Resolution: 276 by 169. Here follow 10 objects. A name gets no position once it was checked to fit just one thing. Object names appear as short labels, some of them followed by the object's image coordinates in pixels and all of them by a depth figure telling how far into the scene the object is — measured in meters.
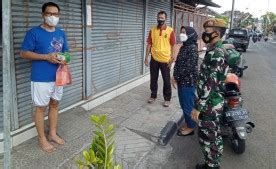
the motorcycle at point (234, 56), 3.08
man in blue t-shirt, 2.53
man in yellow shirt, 4.37
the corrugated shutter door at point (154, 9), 6.02
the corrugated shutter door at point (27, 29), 2.72
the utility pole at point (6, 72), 1.34
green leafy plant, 1.32
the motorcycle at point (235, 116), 3.06
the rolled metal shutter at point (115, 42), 4.12
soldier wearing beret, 2.43
